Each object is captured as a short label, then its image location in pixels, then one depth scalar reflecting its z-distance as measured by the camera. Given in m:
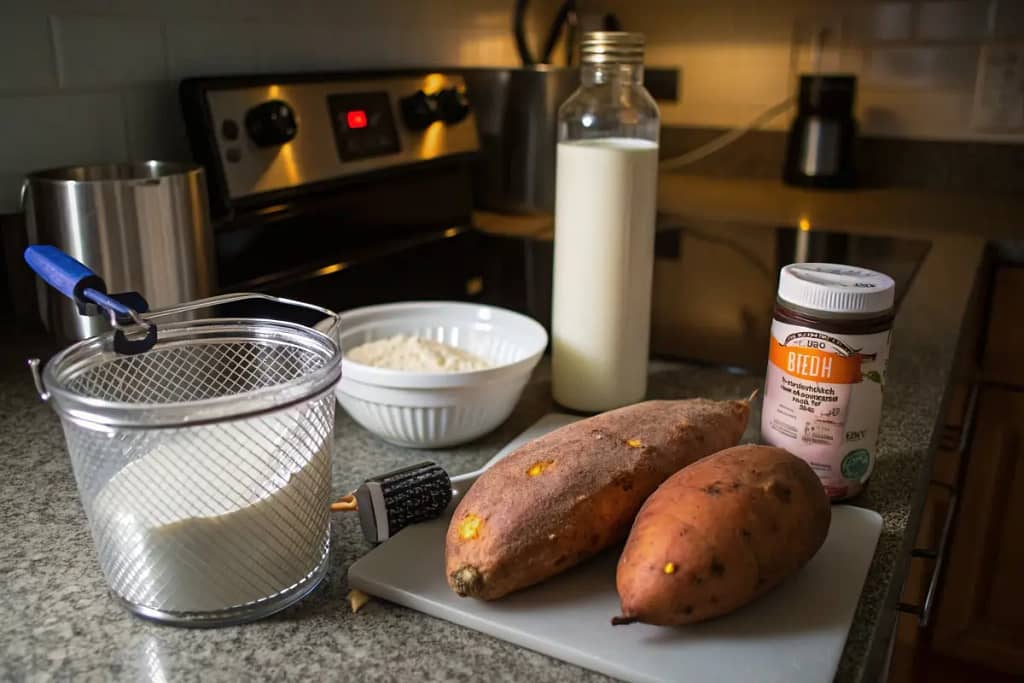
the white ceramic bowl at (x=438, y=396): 0.68
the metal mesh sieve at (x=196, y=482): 0.47
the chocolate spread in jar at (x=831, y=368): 0.59
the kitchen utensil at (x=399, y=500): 0.57
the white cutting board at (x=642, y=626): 0.46
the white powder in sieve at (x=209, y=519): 0.48
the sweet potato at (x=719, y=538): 0.47
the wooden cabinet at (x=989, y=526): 1.24
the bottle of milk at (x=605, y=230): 0.76
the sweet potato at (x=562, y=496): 0.50
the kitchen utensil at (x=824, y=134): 1.70
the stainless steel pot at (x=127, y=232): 0.76
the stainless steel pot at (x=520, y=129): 1.41
